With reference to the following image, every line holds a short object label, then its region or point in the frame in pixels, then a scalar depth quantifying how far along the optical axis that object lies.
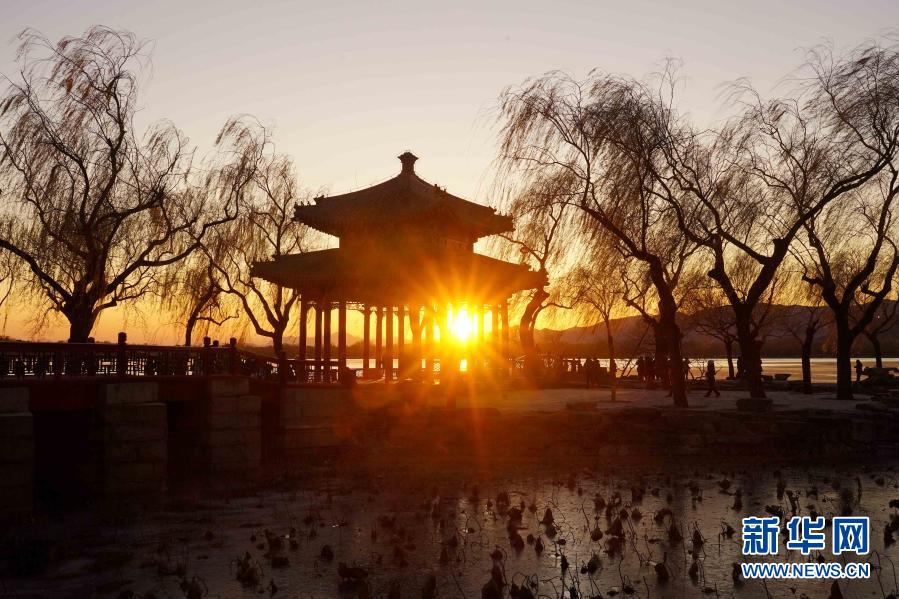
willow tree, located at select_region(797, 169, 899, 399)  22.69
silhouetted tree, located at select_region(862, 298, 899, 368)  36.36
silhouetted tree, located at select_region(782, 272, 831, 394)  27.20
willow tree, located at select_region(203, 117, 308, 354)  28.78
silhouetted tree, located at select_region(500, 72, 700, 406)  20.06
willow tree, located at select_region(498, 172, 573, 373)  21.42
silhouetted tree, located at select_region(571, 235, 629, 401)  32.44
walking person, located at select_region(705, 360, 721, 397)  25.08
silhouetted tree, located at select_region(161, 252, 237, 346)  28.83
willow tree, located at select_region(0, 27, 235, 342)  20.05
